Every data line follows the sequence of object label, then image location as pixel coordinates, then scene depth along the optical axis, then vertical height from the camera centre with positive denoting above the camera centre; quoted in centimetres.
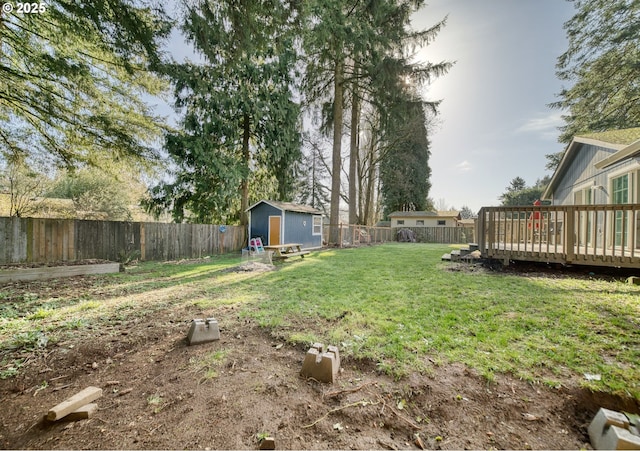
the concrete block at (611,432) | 128 -109
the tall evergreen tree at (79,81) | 381 +291
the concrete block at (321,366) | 194 -111
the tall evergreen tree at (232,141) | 1114 +404
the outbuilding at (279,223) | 1221 +0
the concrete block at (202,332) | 255 -113
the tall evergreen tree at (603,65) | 962 +674
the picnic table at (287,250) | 888 -108
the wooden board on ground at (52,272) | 523 -118
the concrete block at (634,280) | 437 -92
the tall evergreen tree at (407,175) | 2492 +511
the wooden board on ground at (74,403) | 153 -117
